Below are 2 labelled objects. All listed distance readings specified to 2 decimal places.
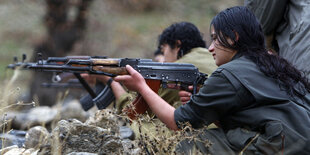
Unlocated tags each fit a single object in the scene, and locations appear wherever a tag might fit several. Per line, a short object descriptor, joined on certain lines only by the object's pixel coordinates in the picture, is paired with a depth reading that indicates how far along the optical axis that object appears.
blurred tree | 19.52
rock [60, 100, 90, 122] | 14.96
